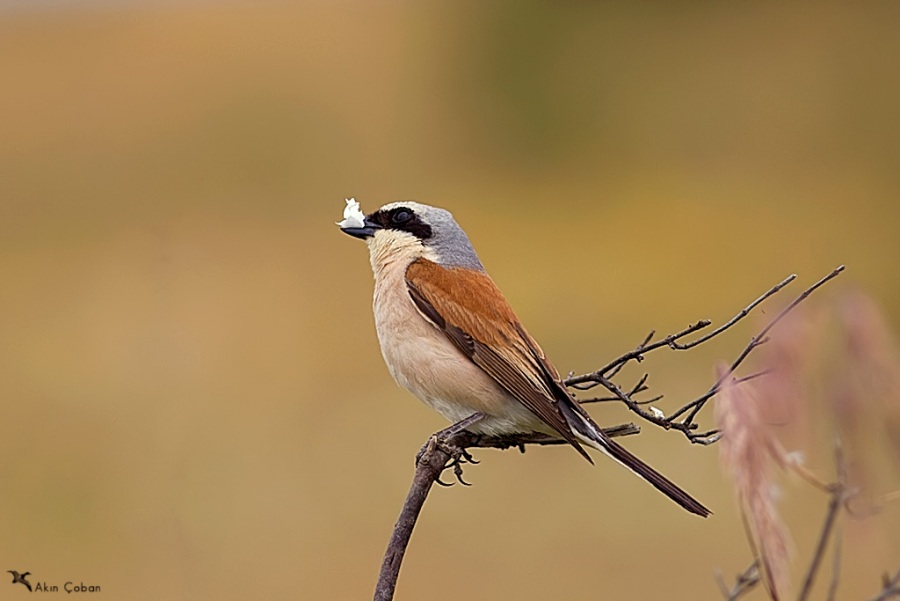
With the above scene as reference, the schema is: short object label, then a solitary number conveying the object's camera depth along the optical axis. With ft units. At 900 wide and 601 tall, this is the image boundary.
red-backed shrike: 14.21
